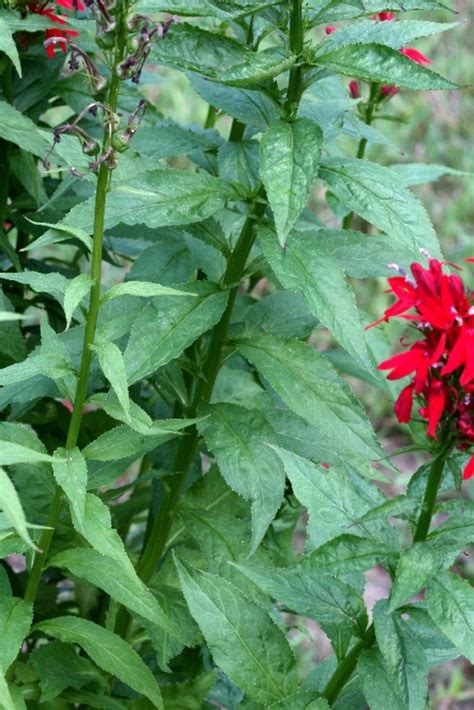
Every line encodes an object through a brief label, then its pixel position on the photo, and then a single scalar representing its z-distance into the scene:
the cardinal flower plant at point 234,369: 1.70
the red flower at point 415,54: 2.55
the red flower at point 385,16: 2.53
